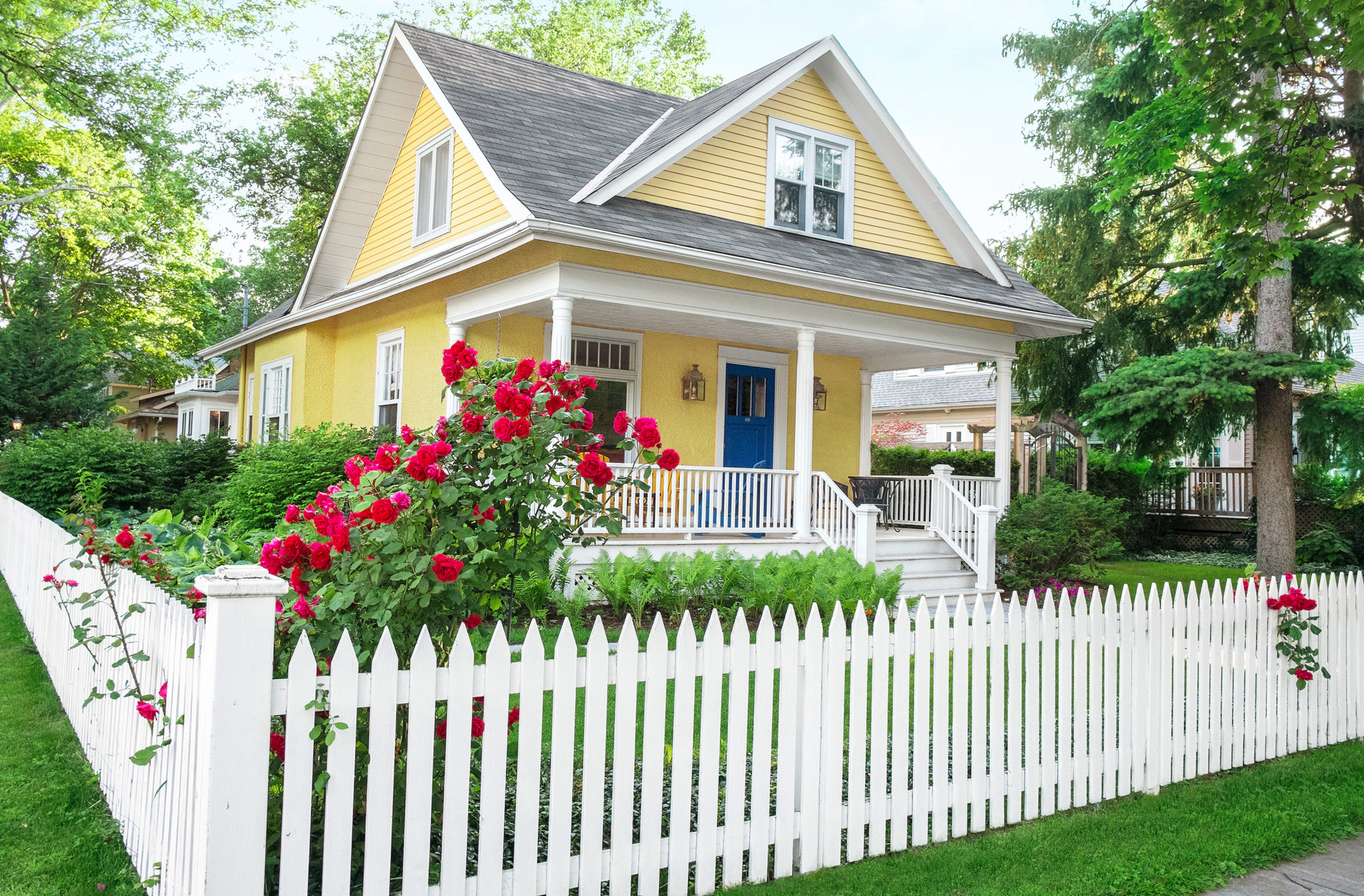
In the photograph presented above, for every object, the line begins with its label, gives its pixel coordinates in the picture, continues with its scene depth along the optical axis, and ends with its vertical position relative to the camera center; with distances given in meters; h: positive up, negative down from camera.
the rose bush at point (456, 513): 3.10 -0.14
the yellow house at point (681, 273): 10.26 +2.34
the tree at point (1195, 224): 6.51 +2.89
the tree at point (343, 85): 26.91 +11.60
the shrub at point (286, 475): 10.26 -0.03
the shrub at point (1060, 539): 11.16 -0.58
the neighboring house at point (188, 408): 35.12 +2.57
